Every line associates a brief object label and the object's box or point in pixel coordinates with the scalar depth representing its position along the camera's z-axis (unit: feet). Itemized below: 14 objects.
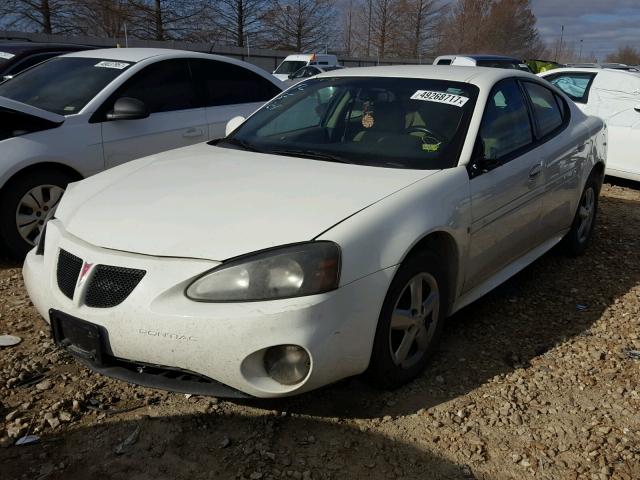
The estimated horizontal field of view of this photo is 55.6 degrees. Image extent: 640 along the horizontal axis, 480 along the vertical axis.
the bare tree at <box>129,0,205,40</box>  128.57
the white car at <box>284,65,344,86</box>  68.90
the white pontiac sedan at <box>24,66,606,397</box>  7.50
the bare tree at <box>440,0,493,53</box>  195.21
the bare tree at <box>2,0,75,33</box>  111.04
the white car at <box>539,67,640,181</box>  24.16
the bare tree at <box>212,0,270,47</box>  140.26
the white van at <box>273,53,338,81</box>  76.48
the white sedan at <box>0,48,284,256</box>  14.28
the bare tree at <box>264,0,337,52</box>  147.54
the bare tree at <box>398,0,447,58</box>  185.26
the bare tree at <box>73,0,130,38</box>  119.03
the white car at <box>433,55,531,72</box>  53.42
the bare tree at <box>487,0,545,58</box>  203.00
